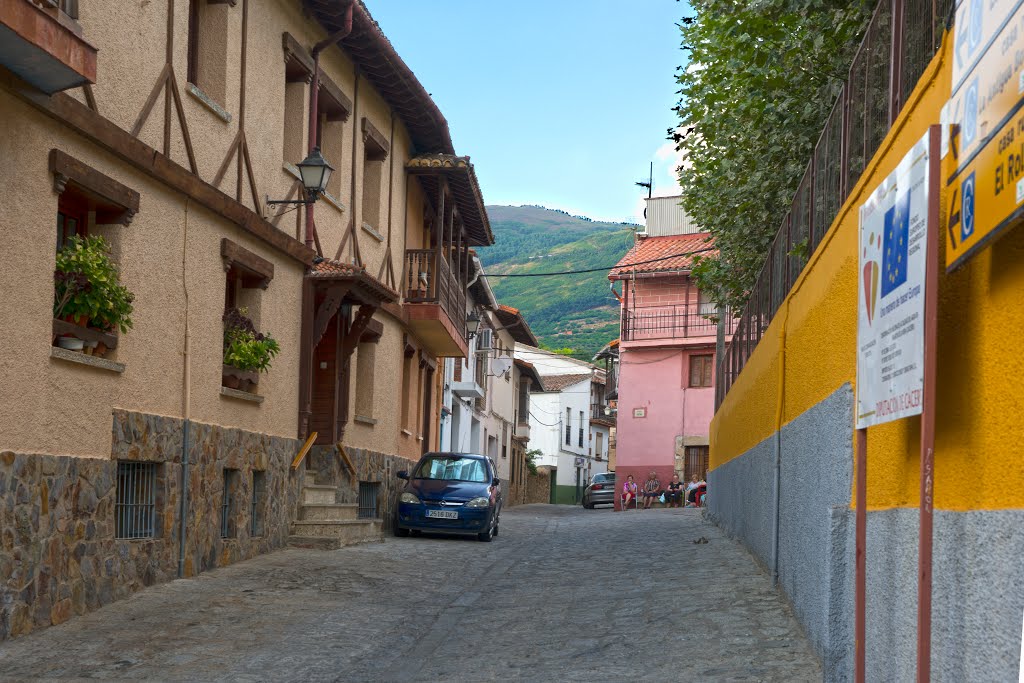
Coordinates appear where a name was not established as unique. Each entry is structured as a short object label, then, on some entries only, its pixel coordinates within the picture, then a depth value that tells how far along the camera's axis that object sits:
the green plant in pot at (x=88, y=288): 9.96
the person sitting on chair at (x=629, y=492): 42.84
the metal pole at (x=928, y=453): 4.34
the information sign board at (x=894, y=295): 4.66
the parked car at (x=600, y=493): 45.44
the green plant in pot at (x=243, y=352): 13.97
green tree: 12.50
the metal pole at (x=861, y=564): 5.72
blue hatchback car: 19.28
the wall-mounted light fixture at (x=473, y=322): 30.03
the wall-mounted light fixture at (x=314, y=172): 14.84
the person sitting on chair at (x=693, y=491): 38.07
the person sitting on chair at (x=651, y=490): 41.75
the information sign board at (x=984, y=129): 3.60
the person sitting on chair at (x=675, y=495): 40.34
